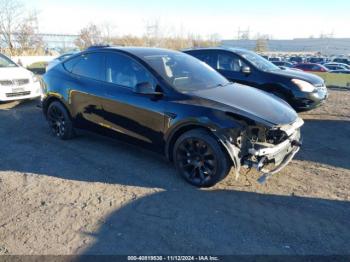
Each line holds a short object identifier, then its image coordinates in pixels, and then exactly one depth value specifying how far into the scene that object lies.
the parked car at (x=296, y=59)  41.58
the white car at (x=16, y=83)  8.37
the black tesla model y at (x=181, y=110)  3.76
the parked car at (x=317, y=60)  37.34
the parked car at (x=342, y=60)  37.48
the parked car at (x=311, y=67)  23.39
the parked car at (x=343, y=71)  24.25
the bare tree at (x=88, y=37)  40.88
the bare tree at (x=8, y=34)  32.63
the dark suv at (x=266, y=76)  7.15
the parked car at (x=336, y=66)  26.76
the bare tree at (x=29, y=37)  34.19
